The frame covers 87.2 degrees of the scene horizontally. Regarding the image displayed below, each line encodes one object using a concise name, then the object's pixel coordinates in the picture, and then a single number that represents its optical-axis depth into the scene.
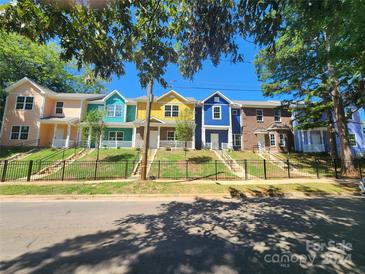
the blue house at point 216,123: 25.77
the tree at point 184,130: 19.94
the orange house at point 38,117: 22.91
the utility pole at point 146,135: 11.44
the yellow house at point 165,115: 24.05
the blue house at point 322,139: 24.77
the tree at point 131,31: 3.55
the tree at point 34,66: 25.95
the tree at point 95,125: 18.60
